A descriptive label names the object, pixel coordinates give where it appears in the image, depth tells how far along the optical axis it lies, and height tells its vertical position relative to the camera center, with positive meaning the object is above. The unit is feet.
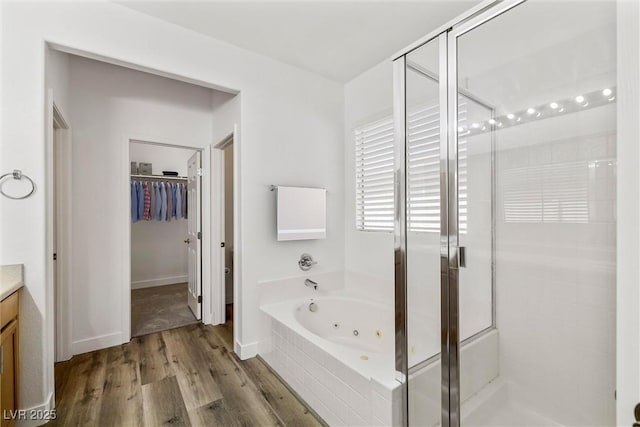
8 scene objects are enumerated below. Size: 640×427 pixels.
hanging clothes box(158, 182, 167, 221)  15.17 +0.63
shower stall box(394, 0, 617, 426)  4.10 -0.12
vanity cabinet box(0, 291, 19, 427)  4.57 -2.39
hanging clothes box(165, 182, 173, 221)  15.42 +0.74
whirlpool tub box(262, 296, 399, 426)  4.83 -3.06
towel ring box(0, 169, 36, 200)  5.28 +0.68
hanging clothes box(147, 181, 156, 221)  14.90 +0.78
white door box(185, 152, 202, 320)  10.77 -0.95
